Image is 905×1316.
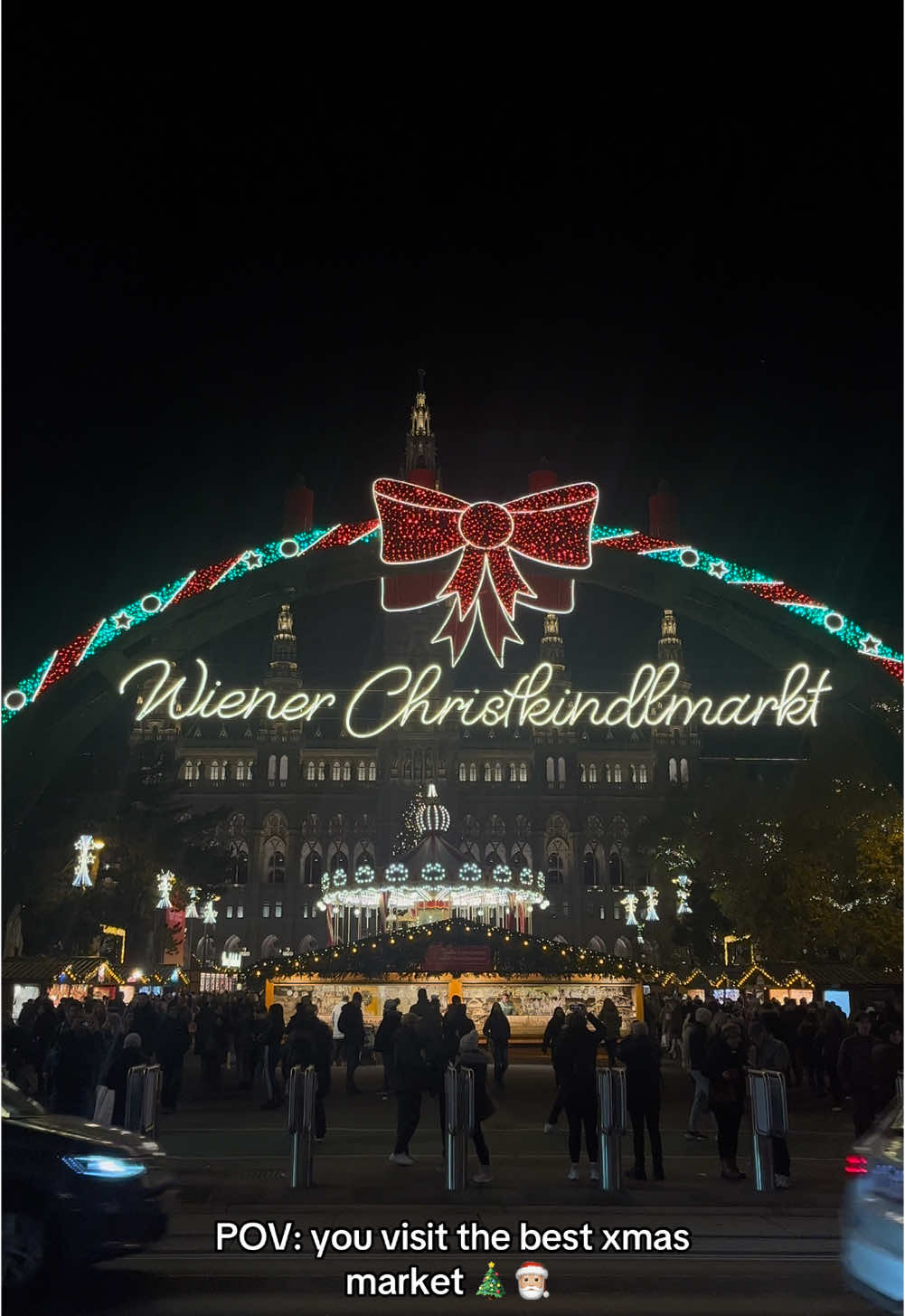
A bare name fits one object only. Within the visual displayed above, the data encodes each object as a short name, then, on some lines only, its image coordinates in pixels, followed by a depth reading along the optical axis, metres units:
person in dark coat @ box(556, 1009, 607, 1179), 11.09
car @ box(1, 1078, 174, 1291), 6.68
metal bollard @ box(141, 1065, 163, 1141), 11.89
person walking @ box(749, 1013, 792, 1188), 10.77
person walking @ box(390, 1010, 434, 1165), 11.69
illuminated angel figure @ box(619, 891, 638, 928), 55.97
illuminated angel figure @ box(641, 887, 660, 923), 58.69
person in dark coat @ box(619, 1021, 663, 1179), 10.96
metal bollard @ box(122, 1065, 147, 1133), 11.71
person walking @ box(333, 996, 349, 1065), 24.84
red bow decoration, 16.69
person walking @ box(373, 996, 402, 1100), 17.81
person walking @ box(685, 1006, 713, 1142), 13.55
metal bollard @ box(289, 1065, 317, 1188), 10.39
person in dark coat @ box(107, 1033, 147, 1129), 12.19
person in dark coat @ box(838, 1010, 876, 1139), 12.50
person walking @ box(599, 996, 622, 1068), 22.38
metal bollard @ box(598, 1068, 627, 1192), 10.52
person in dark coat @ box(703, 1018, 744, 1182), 10.84
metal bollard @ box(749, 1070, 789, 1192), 10.39
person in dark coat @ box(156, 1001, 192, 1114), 17.77
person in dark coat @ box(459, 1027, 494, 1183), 10.98
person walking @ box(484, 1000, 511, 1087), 21.44
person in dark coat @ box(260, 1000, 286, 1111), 17.47
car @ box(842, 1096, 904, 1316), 5.54
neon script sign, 16.39
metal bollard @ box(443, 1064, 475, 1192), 10.38
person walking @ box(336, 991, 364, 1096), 20.09
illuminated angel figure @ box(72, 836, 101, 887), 26.66
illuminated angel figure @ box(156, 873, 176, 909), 42.80
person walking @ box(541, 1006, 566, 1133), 13.10
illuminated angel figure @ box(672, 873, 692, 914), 54.03
